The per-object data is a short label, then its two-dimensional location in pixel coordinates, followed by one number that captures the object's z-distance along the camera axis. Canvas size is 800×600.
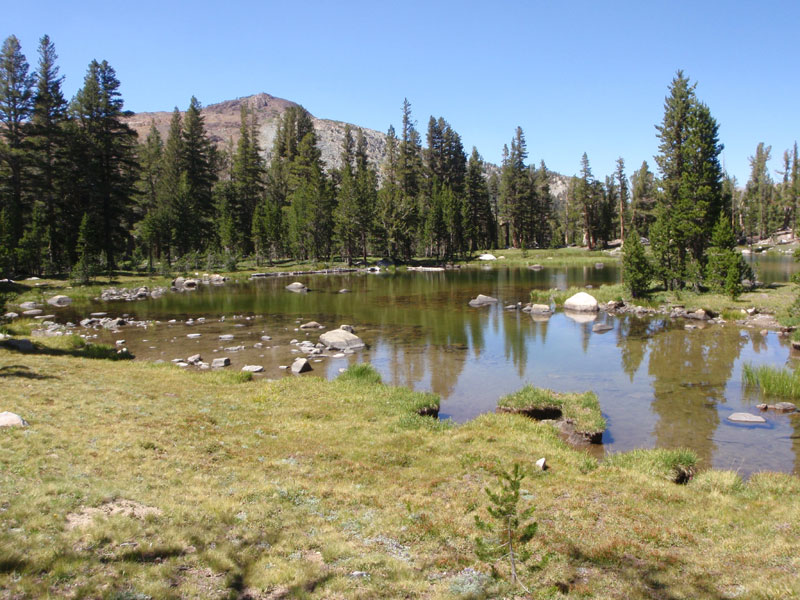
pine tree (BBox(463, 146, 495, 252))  112.62
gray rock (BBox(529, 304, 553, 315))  40.18
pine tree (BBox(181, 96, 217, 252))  92.38
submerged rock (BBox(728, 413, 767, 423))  16.11
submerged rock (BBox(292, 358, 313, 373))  22.75
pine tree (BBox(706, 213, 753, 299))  38.25
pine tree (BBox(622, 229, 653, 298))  41.93
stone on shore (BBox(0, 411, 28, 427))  10.62
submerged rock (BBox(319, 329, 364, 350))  28.14
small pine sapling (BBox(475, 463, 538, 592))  6.58
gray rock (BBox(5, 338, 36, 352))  20.94
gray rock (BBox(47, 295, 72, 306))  47.75
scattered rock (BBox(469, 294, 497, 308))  44.58
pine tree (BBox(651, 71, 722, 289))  44.94
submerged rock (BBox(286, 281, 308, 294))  59.38
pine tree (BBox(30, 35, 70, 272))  61.34
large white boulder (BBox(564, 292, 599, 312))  40.56
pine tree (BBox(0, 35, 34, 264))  59.62
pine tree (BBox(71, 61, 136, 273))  65.44
